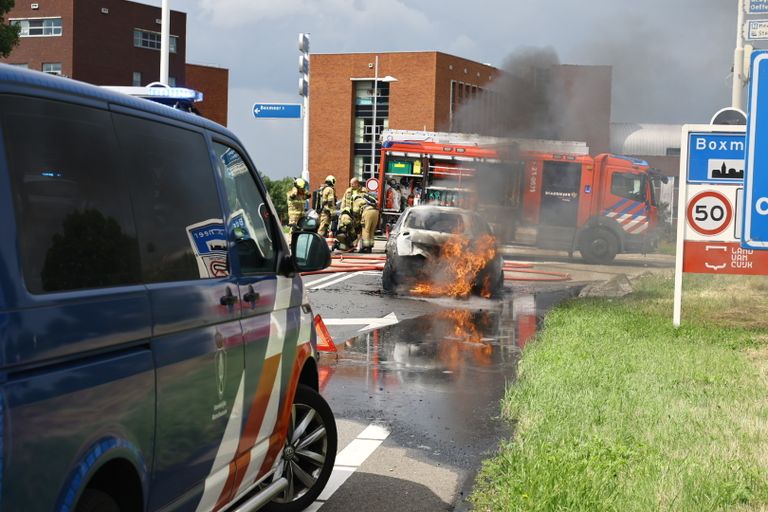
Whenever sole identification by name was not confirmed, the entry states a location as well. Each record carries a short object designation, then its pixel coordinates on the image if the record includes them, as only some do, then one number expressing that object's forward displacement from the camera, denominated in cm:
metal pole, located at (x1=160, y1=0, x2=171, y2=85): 2030
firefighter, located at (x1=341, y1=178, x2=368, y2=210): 2575
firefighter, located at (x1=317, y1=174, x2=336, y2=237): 2631
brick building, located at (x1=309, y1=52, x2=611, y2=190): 7881
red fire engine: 2939
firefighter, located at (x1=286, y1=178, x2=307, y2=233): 2480
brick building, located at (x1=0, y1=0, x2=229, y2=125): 6506
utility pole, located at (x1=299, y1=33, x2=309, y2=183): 2992
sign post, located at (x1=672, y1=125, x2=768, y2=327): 1237
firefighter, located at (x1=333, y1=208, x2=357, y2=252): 2632
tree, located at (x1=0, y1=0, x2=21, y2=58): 3073
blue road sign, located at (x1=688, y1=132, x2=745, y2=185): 1221
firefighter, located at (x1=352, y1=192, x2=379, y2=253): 2576
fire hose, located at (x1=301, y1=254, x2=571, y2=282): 2152
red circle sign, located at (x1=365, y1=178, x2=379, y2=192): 3394
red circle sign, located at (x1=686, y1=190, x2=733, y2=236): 1254
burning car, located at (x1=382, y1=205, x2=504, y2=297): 1756
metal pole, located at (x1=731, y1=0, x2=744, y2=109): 1659
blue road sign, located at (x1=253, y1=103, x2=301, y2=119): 2758
